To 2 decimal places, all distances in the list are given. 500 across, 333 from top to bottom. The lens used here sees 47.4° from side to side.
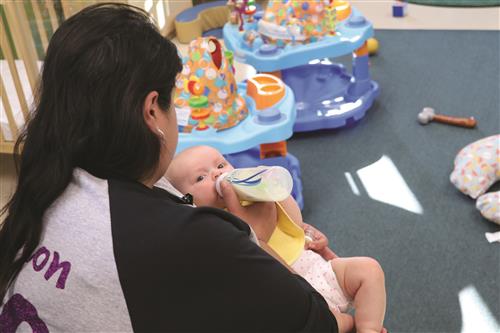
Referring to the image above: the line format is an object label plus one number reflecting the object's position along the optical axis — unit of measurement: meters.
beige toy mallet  2.71
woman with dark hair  0.77
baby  1.24
